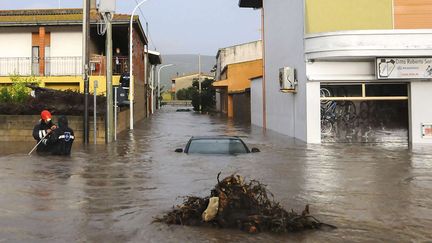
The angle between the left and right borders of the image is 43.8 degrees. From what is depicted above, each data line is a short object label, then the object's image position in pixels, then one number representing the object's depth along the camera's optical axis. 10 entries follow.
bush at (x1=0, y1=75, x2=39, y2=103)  22.55
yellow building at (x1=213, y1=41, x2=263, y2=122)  43.85
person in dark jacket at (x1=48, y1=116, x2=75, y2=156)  15.00
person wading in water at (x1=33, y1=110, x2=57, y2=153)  15.39
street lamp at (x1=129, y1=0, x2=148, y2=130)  27.52
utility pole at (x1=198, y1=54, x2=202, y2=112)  66.09
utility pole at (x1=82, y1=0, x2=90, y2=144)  19.19
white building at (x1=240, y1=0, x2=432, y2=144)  18.28
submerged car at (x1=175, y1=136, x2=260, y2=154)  13.58
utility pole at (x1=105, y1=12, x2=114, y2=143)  19.55
